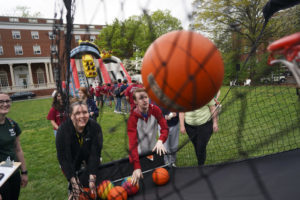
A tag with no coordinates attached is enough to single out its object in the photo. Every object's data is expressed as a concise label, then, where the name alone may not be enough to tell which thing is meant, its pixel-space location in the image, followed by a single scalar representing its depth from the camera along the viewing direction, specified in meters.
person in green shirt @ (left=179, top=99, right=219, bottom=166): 2.59
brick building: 26.42
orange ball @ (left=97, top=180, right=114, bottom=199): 2.08
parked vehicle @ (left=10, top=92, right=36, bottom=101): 23.85
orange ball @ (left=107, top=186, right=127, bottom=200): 1.97
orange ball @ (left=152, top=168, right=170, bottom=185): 2.22
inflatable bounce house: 10.43
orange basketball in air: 1.03
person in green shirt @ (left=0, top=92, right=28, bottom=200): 2.08
